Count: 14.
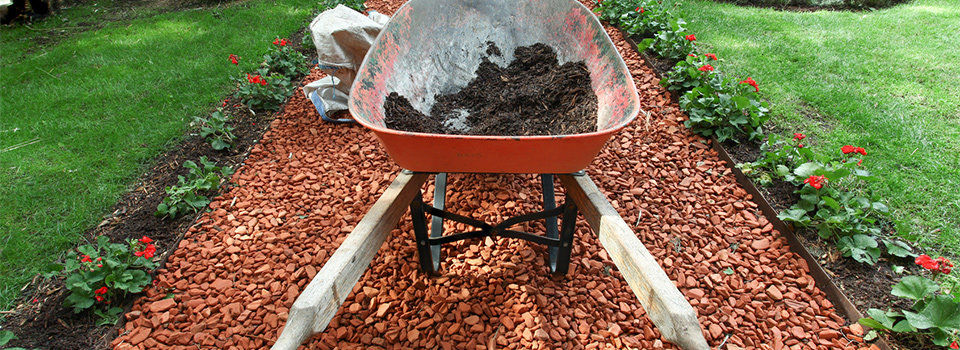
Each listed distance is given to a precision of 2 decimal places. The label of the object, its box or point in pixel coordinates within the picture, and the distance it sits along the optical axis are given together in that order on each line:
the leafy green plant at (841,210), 2.17
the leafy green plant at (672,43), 3.89
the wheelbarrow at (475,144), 1.23
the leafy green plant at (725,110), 2.97
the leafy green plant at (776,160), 2.59
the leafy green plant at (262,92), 3.56
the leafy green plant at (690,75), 3.34
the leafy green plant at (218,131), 3.11
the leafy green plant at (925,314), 1.73
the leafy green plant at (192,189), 2.57
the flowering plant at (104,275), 1.98
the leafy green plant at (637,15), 4.36
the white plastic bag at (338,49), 3.20
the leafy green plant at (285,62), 4.08
